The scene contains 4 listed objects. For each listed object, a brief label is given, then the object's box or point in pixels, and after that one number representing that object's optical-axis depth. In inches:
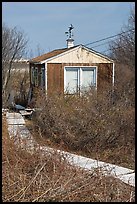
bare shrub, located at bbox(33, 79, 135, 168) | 327.6
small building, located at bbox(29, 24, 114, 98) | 580.1
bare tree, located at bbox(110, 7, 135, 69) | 665.0
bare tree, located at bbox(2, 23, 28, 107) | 695.1
